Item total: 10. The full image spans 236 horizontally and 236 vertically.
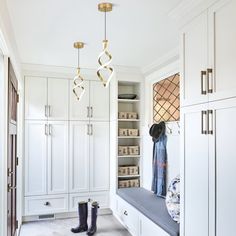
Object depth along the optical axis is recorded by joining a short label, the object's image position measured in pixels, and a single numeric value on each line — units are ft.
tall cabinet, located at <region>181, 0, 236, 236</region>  5.20
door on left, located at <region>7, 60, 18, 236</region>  7.50
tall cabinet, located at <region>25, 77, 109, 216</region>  13.34
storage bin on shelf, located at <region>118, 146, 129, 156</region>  13.74
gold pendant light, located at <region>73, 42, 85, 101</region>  9.62
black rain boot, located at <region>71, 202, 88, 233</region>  12.01
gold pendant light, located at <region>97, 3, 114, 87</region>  6.74
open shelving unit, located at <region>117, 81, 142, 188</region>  13.89
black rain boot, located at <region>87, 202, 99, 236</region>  11.57
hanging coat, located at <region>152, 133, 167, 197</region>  11.46
